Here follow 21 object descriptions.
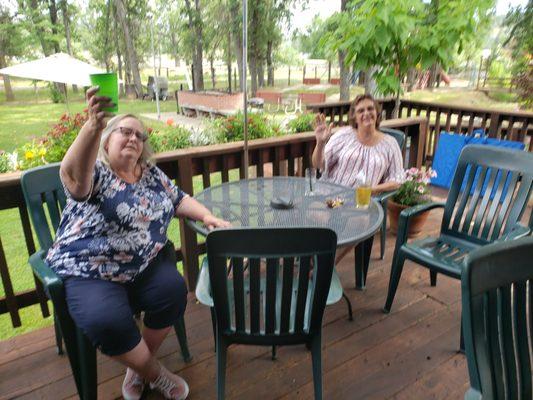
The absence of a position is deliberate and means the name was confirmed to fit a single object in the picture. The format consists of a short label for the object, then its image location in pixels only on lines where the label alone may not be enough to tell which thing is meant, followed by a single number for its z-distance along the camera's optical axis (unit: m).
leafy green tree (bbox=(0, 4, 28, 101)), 14.95
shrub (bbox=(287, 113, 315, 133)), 3.66
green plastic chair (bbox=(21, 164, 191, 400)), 1.42
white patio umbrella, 7.42
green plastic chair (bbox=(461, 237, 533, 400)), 0.92
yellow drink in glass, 1.89
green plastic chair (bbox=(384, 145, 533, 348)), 1.98
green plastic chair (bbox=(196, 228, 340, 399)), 1.15
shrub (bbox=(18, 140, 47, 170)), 2.38
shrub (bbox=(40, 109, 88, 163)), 2.51
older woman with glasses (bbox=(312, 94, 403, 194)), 2.36
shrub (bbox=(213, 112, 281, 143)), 3.19
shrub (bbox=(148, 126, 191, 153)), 3.00
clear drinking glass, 2.09
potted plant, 3.01
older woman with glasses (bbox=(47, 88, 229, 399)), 1.38
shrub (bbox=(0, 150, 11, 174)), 2.48
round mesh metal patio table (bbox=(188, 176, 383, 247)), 1.71
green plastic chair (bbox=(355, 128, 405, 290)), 2.31
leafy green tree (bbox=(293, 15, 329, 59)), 15.99
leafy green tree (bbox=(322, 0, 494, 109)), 2.87
